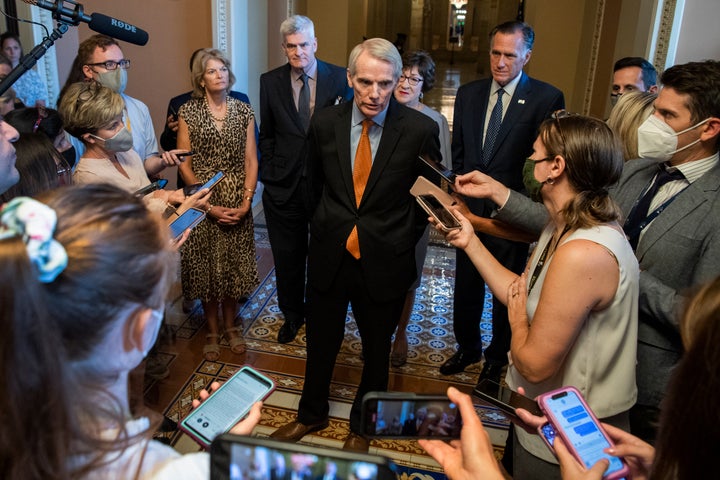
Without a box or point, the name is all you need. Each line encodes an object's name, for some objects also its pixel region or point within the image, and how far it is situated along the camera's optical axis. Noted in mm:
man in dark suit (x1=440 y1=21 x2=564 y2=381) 3248
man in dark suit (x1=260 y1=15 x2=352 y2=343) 3633
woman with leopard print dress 3332
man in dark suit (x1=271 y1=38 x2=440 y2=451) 2527
